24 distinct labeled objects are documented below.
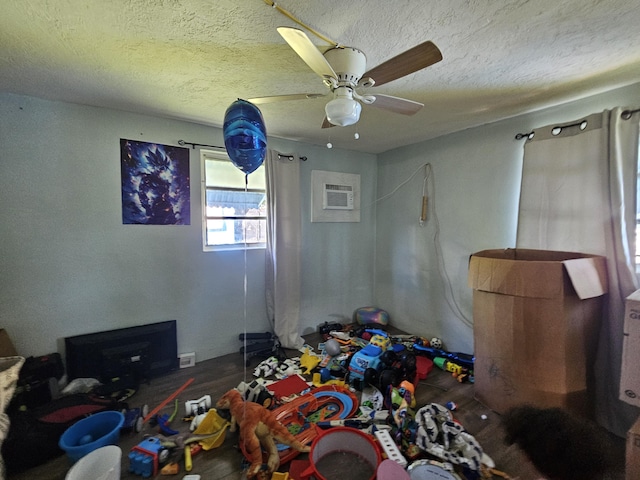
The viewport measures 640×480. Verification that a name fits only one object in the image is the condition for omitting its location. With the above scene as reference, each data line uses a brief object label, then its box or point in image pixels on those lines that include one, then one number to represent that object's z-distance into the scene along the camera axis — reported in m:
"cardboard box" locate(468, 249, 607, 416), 1.54
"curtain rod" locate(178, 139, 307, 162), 2.35
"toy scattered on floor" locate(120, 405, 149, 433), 1.66
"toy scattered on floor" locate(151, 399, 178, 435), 1.66
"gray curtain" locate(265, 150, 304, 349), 2.74
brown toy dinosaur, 1.40
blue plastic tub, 1.41
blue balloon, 1.33
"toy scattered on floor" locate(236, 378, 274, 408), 1.81
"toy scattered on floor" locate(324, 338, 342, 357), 2.46
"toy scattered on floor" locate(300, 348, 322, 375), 2.34
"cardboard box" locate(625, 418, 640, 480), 1.09
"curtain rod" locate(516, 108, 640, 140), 1.60
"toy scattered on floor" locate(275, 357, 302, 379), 2.28
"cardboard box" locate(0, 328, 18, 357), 1.74
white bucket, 1.23
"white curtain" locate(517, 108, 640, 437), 1.61
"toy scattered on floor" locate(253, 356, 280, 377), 2.30
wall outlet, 2.42
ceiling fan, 1.03
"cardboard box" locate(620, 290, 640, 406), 1.22
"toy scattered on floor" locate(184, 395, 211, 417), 1.83
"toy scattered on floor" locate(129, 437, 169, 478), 1.39
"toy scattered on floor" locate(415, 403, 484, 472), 1.41
